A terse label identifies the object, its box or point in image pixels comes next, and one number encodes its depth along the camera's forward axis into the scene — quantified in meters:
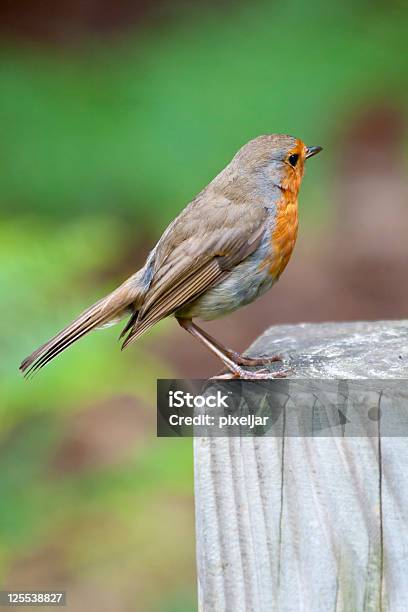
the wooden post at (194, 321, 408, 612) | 4.04
